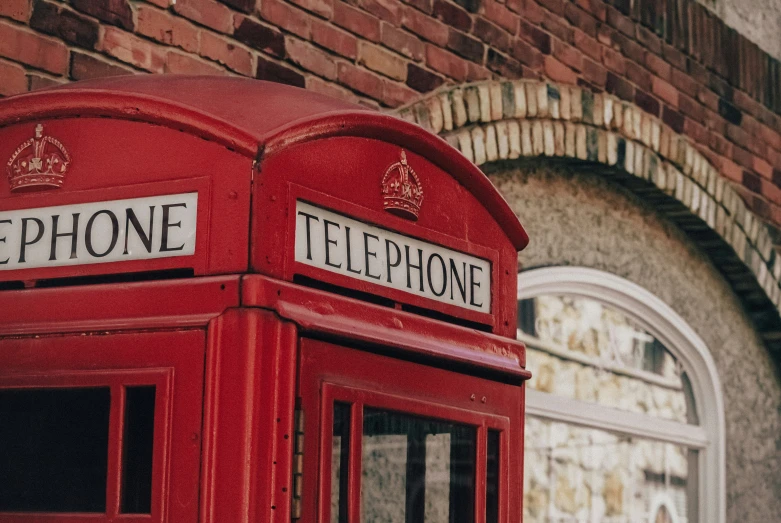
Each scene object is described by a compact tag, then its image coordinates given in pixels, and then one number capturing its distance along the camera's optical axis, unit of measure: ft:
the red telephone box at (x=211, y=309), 6.63
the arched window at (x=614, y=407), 16.56
